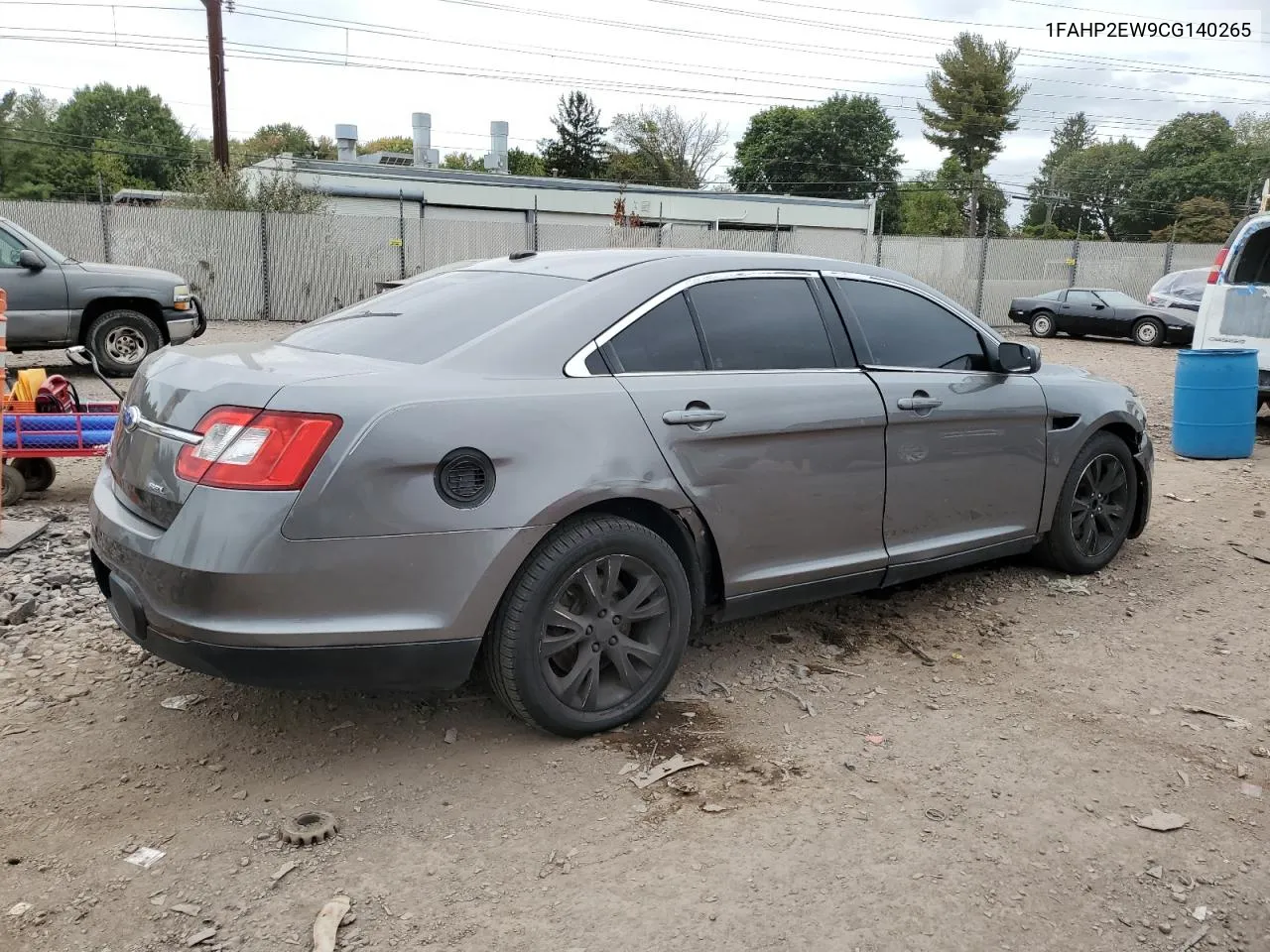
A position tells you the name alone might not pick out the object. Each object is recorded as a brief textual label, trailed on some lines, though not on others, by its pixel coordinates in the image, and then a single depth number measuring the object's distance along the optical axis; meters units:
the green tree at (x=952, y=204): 60.46
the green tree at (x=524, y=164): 71.62
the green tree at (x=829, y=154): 74.69
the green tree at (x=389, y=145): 85.31
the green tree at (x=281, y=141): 77.50
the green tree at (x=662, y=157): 69.00
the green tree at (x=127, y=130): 68.06
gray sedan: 2.80
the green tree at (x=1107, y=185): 74.19
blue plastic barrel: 8.60
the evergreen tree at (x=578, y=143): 71.56
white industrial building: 32.81
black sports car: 21.75
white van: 9.66
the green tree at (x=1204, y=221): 56.38
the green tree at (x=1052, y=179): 81.50
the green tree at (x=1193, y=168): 64.25
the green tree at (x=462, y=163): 73.78
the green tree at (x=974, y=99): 57.47
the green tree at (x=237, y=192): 21.05
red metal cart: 5.73
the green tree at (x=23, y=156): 60.72
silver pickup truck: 10.63
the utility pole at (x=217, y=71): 22.33
